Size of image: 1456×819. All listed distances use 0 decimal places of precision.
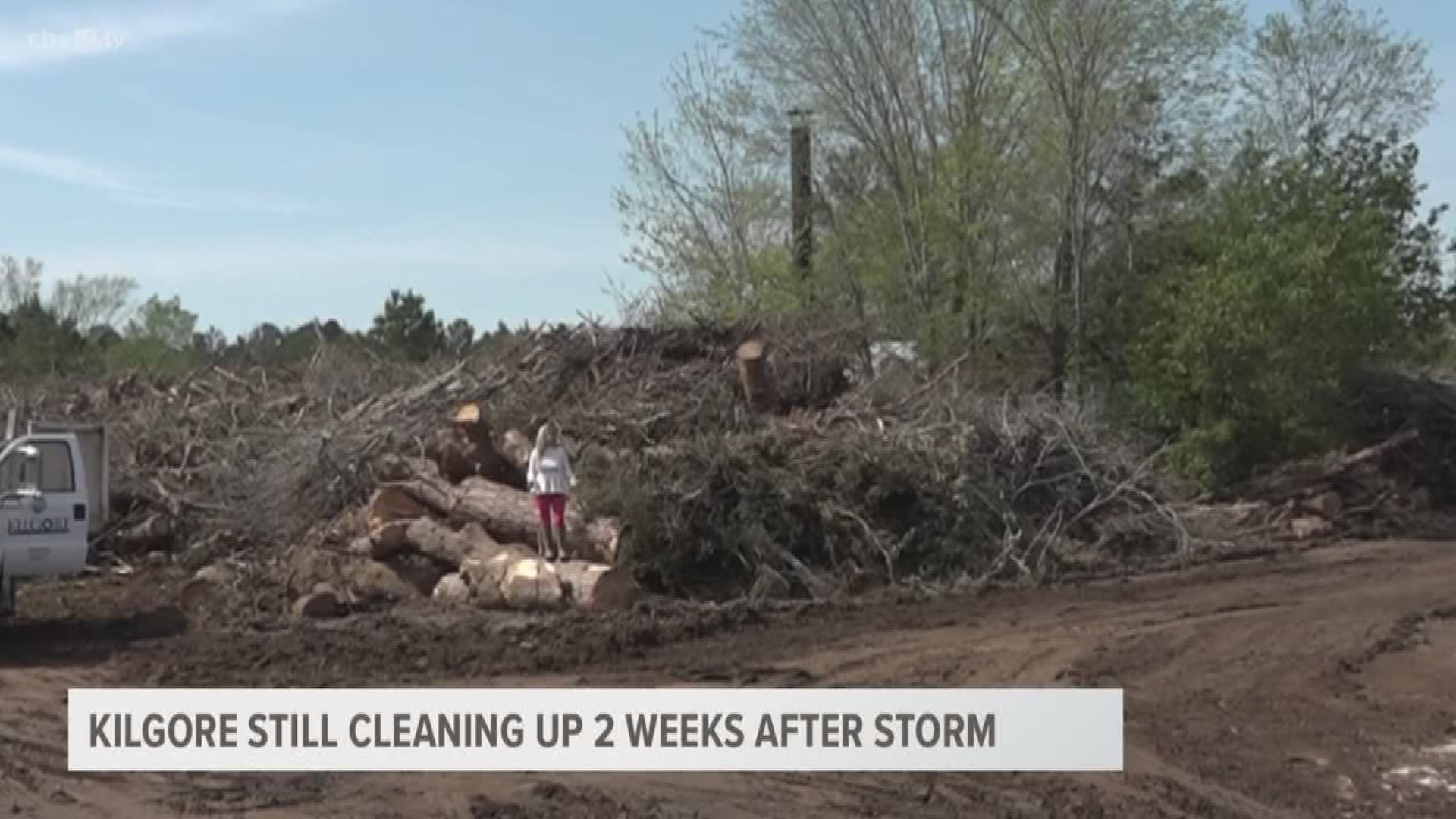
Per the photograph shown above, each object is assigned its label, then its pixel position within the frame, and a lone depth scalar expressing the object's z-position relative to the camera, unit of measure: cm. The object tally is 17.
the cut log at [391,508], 1852
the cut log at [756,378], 1991
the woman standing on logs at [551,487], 1712
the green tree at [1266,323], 2542
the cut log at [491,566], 1689
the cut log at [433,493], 1861
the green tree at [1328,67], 3466
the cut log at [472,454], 1950
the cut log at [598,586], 1634
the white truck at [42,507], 1481
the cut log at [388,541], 1800
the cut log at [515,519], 1745
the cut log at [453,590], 1702
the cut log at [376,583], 1722
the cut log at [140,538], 2109
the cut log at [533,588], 1645
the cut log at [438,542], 1767
